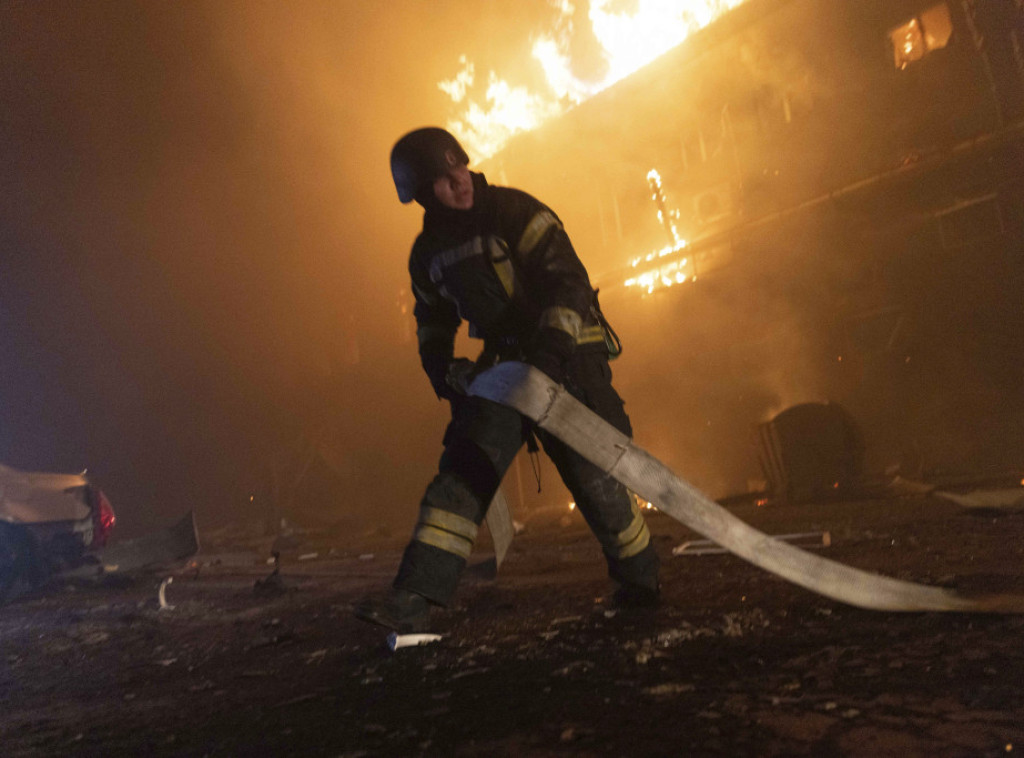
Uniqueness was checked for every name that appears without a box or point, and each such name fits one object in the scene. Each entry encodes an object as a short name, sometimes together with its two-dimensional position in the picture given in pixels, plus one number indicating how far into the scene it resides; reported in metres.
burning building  8.78
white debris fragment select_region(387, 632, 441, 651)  2.11
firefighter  2.25
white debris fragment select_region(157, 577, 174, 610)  4.09
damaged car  5.64
